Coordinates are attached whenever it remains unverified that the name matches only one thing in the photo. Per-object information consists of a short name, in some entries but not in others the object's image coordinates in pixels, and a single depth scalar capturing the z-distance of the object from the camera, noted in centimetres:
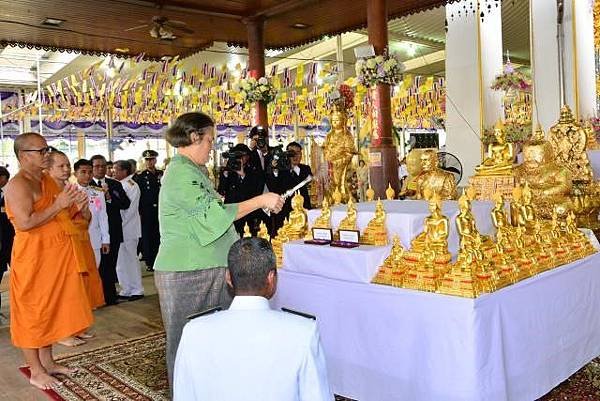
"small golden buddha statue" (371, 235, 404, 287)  207
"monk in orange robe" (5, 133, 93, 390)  260
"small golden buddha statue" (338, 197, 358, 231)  245
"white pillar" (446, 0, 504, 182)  755
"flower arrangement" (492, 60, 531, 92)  724
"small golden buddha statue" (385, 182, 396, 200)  280
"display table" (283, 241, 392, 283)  216
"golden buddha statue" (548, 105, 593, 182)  370
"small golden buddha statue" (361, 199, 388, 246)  230
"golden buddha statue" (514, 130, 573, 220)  323
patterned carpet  232
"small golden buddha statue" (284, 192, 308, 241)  268
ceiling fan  579
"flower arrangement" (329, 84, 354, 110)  397
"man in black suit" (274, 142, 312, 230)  519
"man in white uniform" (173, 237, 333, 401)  111
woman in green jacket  182
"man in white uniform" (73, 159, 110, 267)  408
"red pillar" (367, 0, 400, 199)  522
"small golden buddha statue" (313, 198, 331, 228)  257
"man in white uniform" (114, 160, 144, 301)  464
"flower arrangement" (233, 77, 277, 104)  635
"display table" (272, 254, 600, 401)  181
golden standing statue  380
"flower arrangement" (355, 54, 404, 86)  494
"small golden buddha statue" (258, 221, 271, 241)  258
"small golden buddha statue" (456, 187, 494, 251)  202
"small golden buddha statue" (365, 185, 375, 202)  276
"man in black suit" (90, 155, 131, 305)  445
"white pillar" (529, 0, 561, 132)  692
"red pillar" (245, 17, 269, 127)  669
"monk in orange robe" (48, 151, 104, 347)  286
